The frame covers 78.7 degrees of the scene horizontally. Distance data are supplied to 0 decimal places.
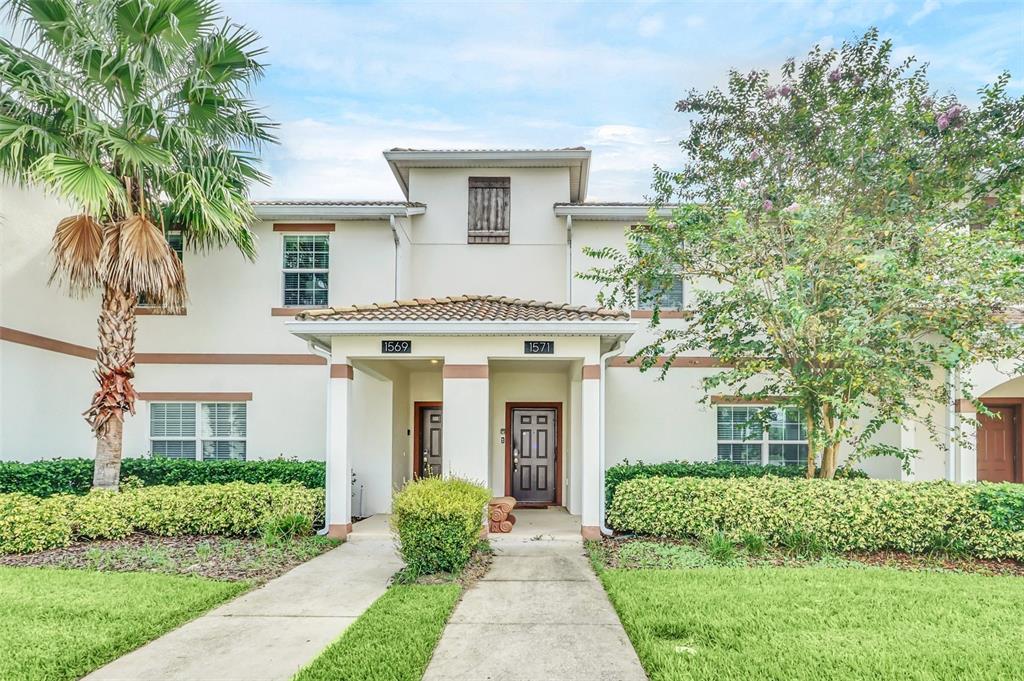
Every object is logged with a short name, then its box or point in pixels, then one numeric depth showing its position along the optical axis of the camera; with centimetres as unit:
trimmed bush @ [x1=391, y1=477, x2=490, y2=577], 745
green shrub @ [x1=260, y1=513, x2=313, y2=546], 929
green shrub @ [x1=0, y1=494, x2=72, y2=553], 877
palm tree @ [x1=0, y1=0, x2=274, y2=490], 928
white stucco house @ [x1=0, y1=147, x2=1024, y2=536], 1022
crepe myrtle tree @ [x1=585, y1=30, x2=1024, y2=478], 859
